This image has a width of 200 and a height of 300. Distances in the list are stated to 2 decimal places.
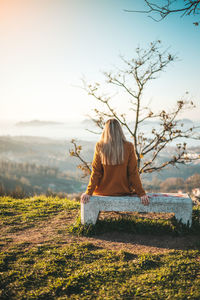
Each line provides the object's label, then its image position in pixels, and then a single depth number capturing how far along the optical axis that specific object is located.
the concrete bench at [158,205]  4.47
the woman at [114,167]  4.43
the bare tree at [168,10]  3.32
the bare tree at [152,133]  7.03
